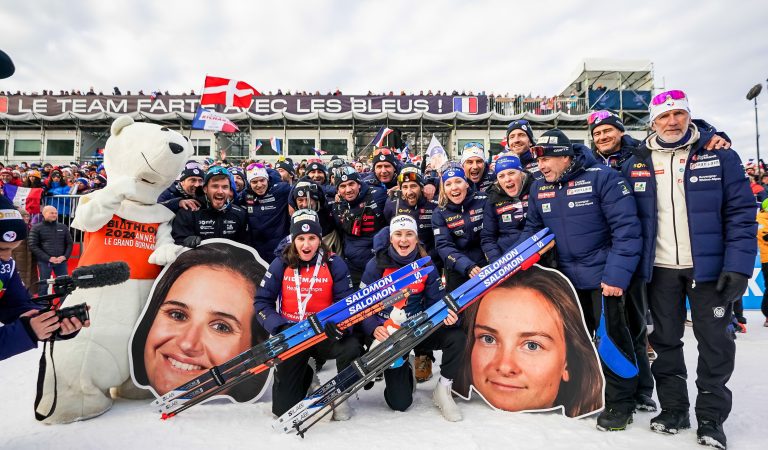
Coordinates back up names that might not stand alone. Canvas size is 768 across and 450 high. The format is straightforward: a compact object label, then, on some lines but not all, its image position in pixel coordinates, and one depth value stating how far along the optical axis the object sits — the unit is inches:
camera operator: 92.1
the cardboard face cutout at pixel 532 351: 129.1
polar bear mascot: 126.2
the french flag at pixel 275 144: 768.7
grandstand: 934.4
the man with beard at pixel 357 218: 188.5
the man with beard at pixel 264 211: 199.5
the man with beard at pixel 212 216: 159.5
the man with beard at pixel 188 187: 163.0
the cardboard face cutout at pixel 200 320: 140.3
